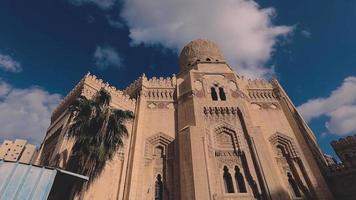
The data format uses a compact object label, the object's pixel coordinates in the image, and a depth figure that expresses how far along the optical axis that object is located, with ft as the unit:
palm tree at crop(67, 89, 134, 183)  45.37
